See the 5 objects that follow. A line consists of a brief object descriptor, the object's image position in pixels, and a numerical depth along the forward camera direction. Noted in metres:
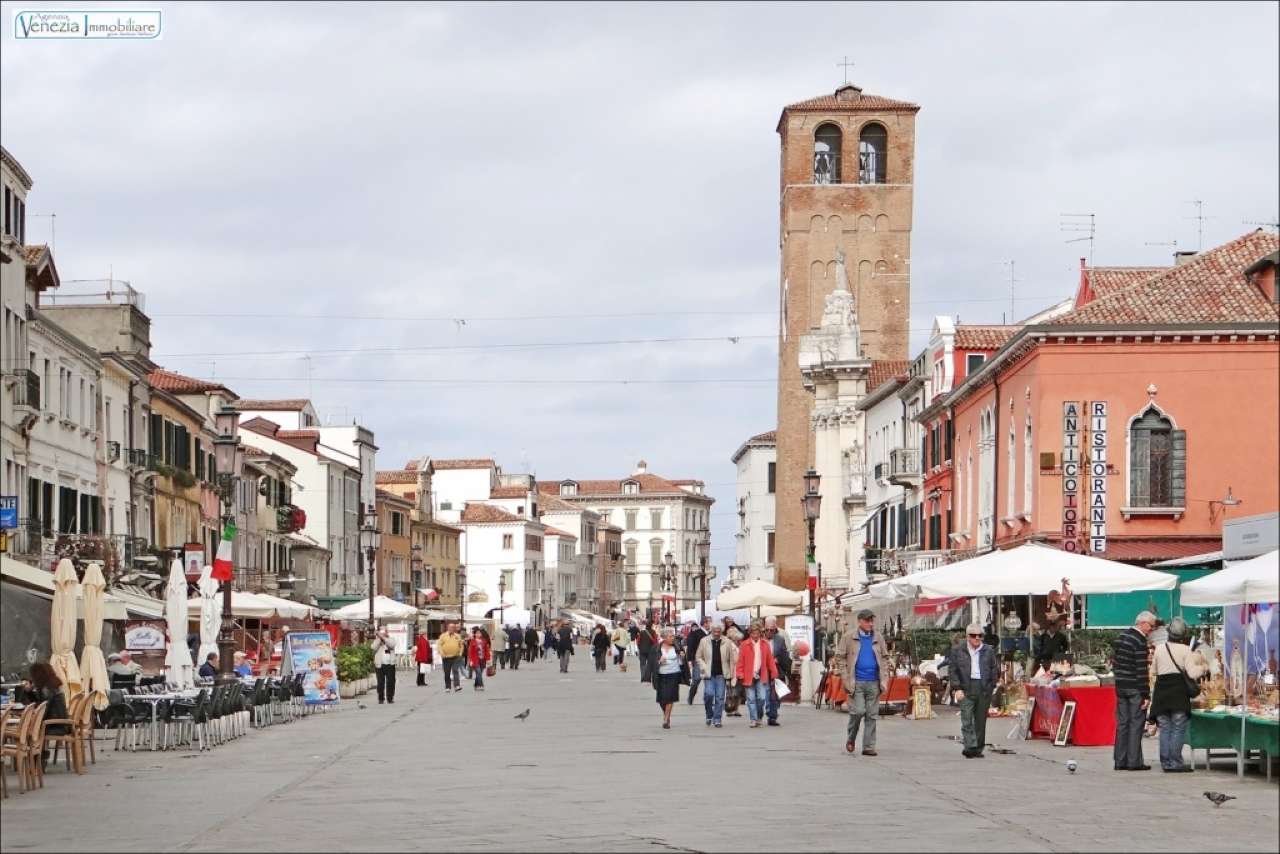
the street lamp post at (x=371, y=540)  56.38
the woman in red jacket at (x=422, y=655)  57.09
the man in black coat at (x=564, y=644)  69.56
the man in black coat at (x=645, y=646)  50.61
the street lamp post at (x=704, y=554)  78.19
